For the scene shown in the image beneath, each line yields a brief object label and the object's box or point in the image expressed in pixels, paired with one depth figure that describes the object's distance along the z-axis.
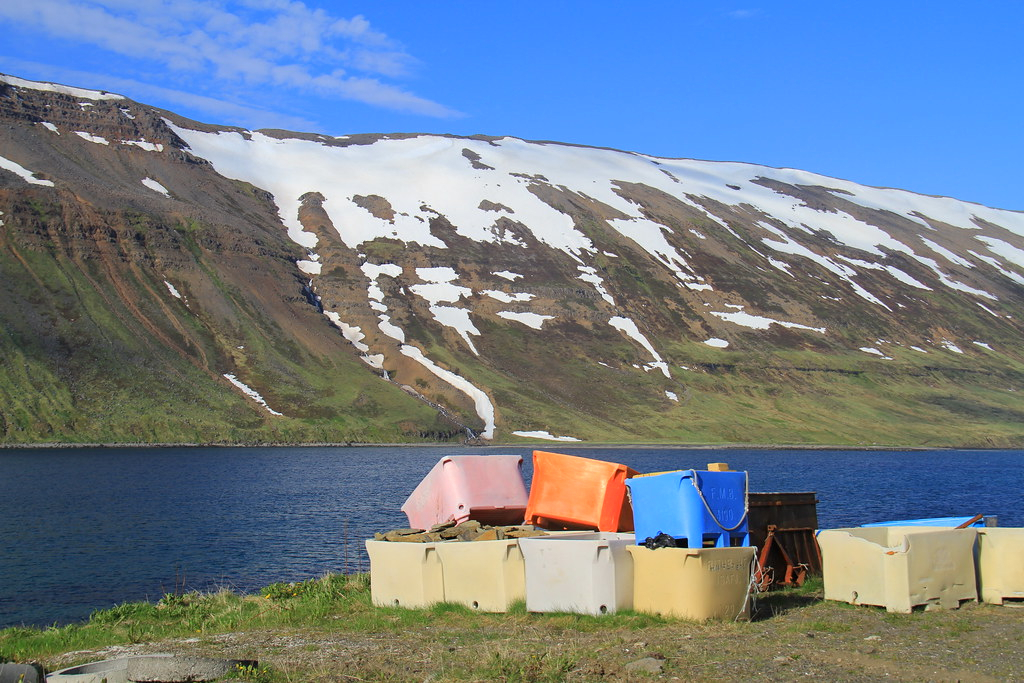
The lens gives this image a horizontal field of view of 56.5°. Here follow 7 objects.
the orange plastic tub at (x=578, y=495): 21.52
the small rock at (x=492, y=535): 20.19
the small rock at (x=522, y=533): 20.08
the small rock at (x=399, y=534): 21.12
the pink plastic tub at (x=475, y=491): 23.50
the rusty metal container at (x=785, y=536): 21.36
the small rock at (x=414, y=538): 20.62
